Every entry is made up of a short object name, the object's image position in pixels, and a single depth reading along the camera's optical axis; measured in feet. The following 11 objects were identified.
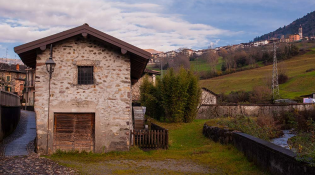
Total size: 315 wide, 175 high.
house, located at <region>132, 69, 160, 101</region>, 117.08
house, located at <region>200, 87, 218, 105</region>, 126.82
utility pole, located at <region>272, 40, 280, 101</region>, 144.19
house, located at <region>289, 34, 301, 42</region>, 550.36
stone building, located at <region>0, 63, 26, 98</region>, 193.57
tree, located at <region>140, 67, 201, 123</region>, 78.28
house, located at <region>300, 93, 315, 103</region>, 136.08
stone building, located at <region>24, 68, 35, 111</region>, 167.81
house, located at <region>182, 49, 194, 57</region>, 345.33
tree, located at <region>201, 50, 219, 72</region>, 300.48
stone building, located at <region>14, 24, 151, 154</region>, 39.75
